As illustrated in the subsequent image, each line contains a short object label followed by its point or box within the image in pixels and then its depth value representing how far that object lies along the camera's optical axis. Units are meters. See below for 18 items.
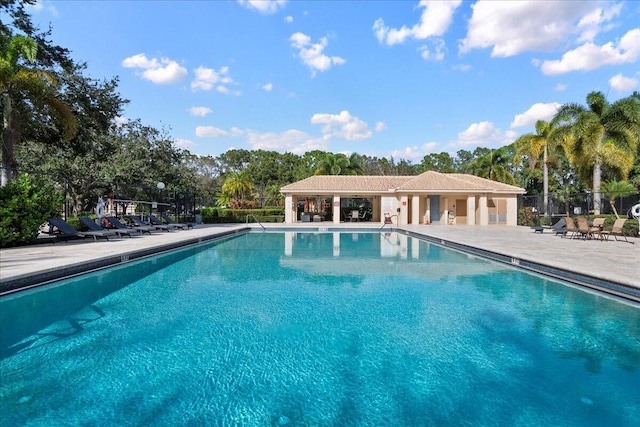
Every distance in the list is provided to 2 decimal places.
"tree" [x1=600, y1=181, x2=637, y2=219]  18.39
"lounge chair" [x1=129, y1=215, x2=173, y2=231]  17.00
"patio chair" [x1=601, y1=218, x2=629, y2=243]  13.87
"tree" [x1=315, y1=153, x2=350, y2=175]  37.53
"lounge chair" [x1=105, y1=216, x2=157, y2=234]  15.28
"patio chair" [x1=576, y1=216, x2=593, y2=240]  14.18
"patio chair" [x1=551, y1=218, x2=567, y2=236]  15.43
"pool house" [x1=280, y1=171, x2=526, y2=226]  26.05
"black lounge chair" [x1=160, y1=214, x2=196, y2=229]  20.56
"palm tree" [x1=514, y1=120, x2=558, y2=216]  26.11
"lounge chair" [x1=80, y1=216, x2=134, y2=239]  13.22
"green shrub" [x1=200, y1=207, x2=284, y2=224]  27.39
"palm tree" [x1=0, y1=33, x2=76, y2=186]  11.65
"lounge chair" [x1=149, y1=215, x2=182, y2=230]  18.63
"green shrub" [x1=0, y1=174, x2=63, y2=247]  10.66
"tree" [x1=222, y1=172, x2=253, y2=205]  34.16
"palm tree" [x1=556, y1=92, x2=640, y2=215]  19.86
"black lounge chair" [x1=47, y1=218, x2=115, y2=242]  11.87
